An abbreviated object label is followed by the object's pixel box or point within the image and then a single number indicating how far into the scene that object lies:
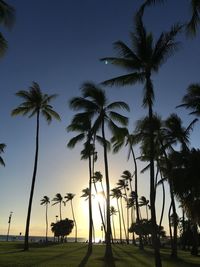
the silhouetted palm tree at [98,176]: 51.75
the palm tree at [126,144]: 21.34
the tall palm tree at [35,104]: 27.10
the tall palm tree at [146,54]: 13.84
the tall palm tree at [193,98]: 19.01
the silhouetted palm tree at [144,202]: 68.88
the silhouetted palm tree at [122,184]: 62.71
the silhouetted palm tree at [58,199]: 78.98
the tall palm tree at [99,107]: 21.56
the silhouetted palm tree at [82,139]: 25.74
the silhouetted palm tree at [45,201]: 80.87
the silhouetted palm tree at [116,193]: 66.86
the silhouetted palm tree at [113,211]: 82.07
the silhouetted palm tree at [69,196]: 77.48
